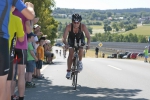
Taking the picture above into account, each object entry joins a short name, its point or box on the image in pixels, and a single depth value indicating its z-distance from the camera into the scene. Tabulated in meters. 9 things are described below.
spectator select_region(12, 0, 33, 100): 8.01
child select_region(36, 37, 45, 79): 15.60
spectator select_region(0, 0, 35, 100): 4.78
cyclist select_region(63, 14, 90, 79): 12.18
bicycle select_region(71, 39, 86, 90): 12.29
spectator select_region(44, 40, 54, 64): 24.79
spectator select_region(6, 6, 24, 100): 6.81
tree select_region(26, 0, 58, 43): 35.72
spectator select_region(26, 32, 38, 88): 12.39
